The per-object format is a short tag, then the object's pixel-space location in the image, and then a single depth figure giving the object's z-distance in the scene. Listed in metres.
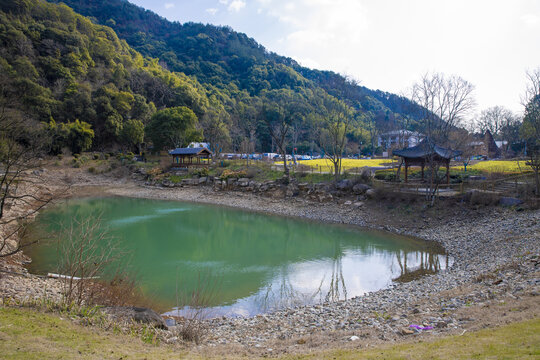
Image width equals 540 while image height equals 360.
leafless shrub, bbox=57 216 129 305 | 7.32
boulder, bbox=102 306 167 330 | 7.45
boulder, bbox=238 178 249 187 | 33.81
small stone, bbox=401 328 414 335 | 6.57
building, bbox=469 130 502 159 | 46.08
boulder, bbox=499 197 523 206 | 18.06
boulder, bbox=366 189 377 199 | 24.23
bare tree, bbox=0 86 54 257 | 12.60
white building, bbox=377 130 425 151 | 64.50
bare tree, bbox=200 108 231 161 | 49.33
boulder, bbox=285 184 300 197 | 29.47
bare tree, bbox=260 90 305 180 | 37.31
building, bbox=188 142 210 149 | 47.48
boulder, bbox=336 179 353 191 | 26.52
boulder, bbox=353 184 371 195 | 25.48
